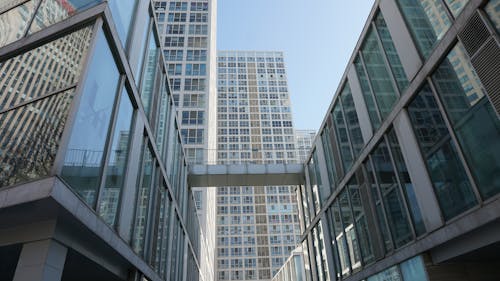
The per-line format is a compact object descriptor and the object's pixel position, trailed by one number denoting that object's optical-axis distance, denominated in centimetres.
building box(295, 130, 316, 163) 13432
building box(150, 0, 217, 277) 5091
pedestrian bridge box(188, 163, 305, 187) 2873
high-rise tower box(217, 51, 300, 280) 9002
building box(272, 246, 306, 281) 3889
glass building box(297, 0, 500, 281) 882
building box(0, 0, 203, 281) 709
